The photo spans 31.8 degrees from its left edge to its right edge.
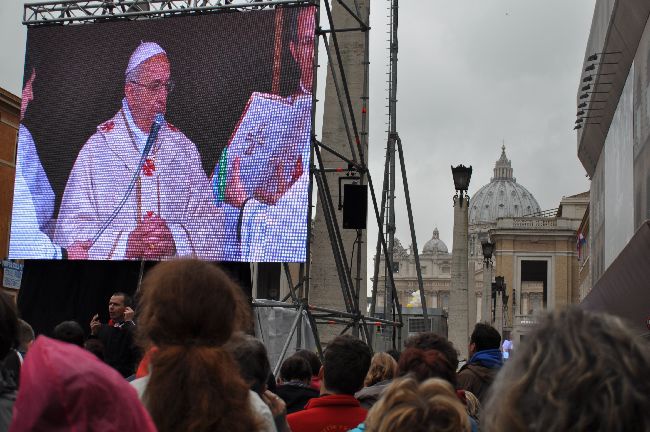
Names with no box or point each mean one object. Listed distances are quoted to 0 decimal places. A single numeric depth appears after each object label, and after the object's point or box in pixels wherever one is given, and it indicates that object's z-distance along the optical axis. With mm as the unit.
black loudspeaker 15578
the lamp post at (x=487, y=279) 33634
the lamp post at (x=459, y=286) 22859
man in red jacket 5934
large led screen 15078
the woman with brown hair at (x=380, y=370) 7323
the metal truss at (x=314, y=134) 14883
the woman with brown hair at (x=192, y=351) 3469
